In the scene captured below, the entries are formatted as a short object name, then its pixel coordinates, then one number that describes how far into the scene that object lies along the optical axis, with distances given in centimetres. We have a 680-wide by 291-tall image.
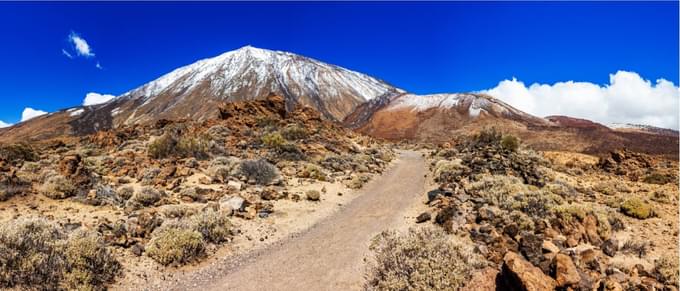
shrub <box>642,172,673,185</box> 1526
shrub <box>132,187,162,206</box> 1036
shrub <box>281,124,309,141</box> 2512
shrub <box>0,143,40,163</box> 1678
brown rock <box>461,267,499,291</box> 538
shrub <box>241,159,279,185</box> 1449
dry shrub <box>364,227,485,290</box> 527
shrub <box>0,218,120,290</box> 540
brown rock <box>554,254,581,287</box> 488
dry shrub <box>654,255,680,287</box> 568
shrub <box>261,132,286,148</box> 2189
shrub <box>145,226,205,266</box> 692
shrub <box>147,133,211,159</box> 1842
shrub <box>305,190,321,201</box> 1256
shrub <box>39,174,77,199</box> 1010
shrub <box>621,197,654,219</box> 954
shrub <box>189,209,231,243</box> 798
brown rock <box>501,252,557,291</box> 464
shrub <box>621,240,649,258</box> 715
